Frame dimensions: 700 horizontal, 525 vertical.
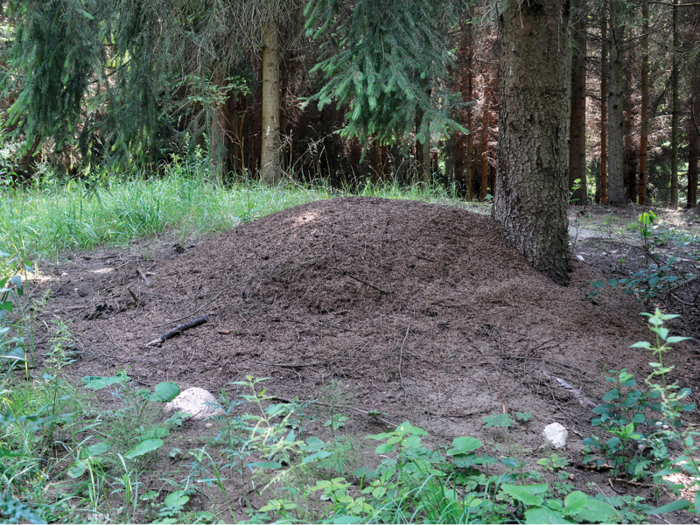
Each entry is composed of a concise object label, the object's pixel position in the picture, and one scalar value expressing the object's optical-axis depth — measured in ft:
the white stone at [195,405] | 7.03
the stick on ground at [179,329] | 9.71
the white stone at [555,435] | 6.62
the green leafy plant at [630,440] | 5.67
